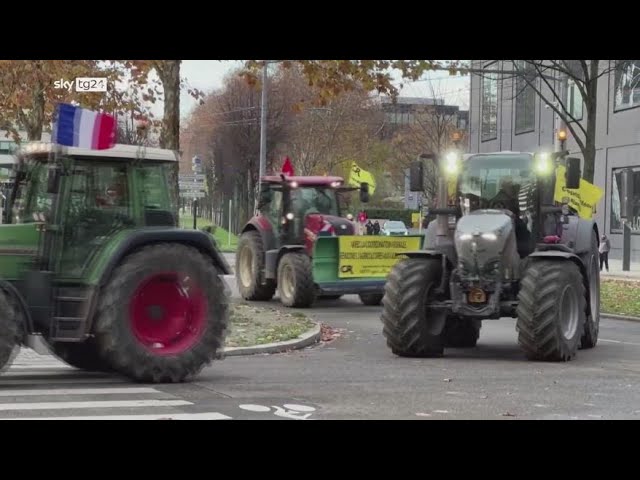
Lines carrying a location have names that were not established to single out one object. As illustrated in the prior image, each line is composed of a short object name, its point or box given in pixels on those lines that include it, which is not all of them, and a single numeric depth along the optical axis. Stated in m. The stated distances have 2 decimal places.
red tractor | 22.47
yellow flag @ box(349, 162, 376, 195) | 27.22
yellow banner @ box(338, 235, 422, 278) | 22.38
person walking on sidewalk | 36.94
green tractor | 11.14
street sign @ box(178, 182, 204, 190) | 34.94
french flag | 11.28
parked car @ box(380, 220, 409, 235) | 55.82
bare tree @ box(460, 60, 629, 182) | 25.69
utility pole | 43.97
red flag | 24.65
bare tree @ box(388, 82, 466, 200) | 64.09
